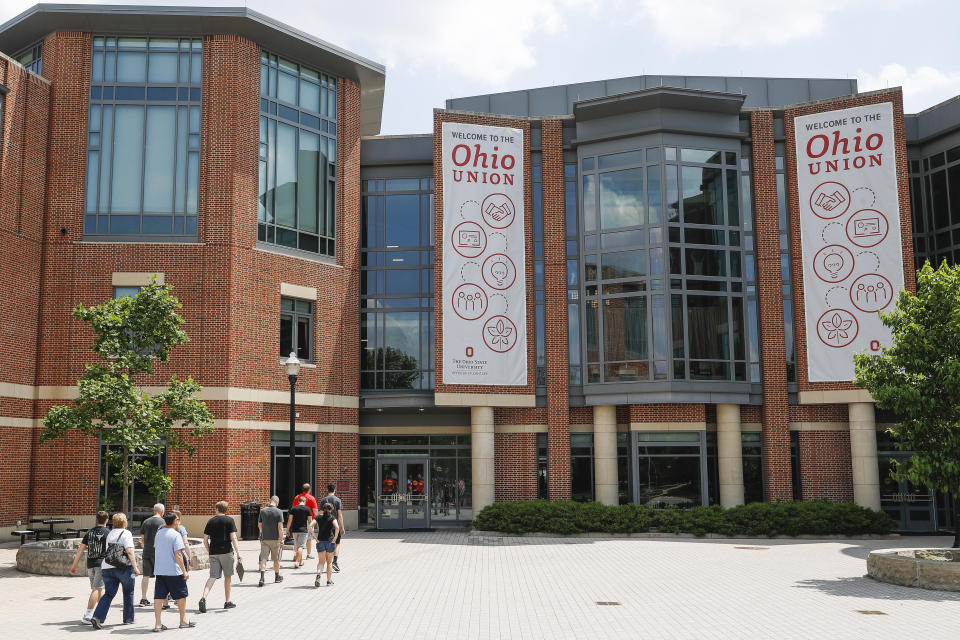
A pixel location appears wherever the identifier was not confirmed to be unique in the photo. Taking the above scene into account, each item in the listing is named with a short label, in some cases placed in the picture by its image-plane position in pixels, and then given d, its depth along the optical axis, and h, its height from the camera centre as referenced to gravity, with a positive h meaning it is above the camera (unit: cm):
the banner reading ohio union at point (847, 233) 2753 +612
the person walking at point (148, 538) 1381 -180
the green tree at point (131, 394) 1920 +76
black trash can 2362 -256
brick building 2548 +484
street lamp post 2080 +130
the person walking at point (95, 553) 1280 -189
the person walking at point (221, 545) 1380 -189
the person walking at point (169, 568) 1233 -201
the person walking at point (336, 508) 1743 -169
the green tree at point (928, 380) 1742 +85
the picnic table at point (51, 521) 2238 -243
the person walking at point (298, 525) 1820 -209
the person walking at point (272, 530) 1636 -196
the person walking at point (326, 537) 1644 -212
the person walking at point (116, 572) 1260 -212
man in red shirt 1962 -187
